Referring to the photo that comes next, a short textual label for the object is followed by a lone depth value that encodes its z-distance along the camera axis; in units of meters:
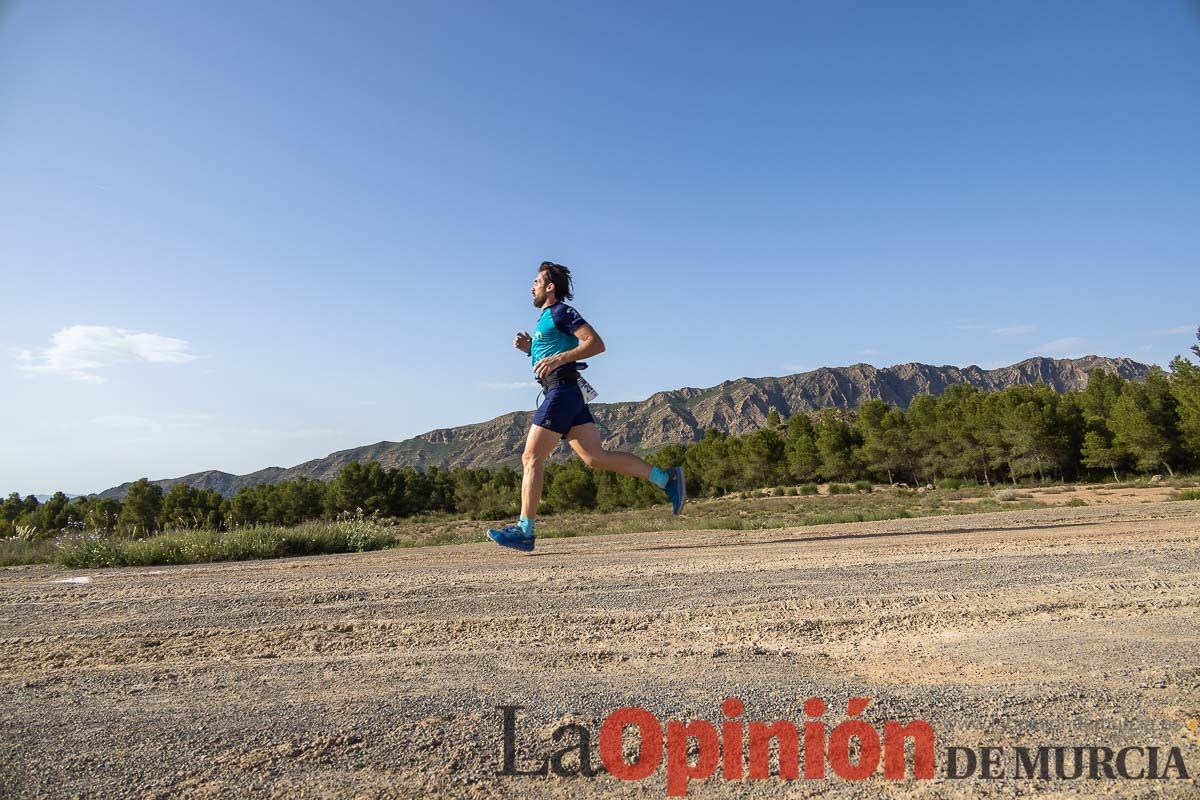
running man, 6.12
